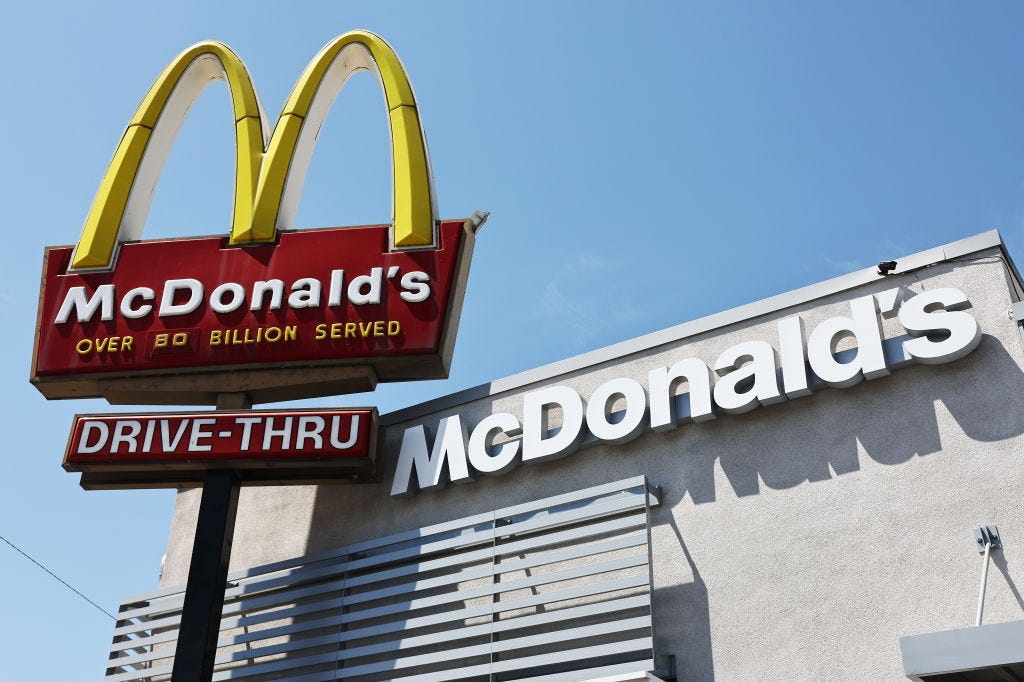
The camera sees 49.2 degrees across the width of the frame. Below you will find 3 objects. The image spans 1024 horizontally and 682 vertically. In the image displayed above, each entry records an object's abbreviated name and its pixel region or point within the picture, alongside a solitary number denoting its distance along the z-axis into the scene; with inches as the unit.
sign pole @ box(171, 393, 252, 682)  461.4
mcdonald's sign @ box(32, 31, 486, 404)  514.9
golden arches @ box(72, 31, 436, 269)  543.5
